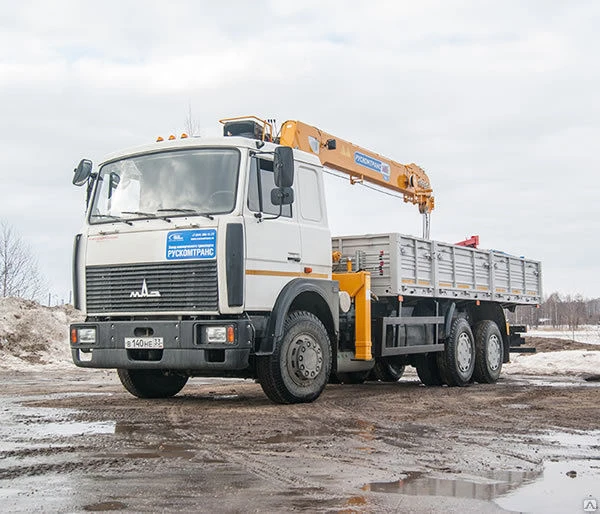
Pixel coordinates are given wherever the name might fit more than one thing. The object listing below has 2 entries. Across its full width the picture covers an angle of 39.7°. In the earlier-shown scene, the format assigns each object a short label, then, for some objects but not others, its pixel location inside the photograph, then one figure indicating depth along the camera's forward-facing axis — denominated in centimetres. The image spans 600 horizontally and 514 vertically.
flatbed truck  938
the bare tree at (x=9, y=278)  4219
